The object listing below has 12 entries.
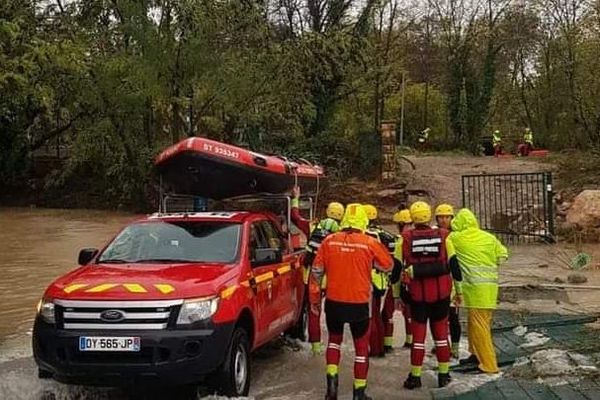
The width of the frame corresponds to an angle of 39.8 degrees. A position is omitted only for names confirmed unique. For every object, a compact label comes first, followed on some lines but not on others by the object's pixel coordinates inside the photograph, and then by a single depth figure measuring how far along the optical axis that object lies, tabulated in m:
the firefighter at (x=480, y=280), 7.94
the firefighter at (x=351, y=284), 7.14
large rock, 20.03
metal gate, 20.12
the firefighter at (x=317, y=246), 8.55
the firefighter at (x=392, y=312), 9.41
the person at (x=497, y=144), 35.66
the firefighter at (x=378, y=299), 8.50
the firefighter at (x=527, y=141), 34.59
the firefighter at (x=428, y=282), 7.58
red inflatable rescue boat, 9.30
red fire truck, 6.61
